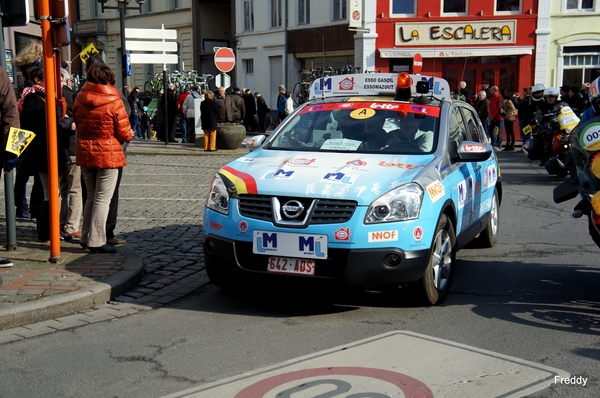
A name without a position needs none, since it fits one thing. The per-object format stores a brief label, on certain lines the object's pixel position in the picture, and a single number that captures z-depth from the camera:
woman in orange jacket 7.39
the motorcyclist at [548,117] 15.59
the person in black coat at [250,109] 29.39
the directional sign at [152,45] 20.14
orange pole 6.97
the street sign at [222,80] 22.27
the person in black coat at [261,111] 30.58
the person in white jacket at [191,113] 23.27
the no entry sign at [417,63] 16.83
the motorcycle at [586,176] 5.41
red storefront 30.73
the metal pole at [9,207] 7.27
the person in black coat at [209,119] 20.31
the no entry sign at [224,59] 20.14
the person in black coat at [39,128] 7.94
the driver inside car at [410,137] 6.76
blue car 5.65
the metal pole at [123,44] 20.83
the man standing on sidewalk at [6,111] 6.68
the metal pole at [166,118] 22.04
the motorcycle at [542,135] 15.04
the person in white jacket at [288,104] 29.70
